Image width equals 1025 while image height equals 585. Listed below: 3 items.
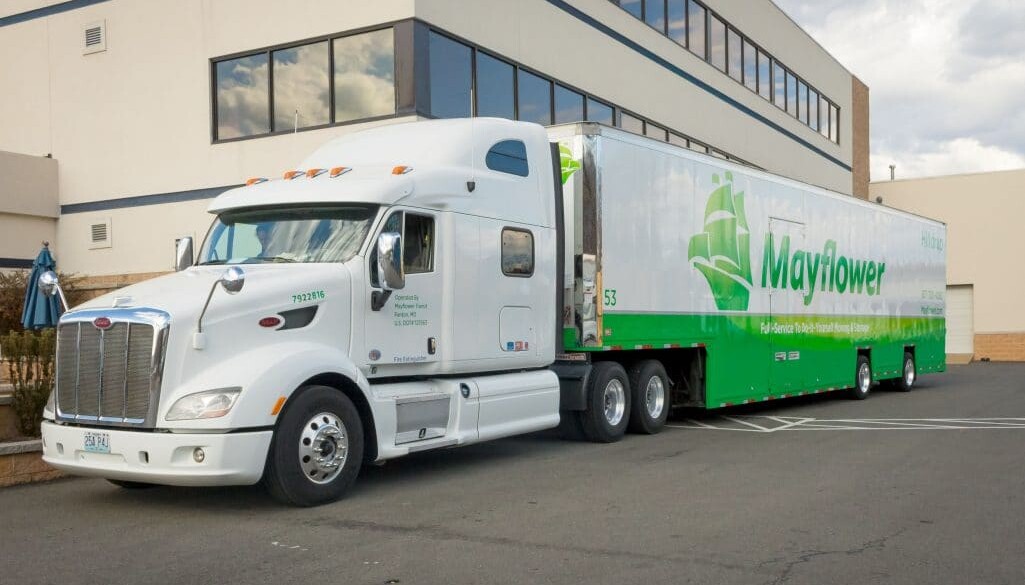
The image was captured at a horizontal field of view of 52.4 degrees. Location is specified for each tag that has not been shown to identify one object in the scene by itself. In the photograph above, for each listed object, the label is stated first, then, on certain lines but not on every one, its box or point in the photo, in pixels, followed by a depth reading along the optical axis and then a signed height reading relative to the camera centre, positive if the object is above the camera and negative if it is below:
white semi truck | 7.96 -0.04
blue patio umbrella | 12.77 +0.00
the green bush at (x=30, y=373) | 10.50 -0.64
